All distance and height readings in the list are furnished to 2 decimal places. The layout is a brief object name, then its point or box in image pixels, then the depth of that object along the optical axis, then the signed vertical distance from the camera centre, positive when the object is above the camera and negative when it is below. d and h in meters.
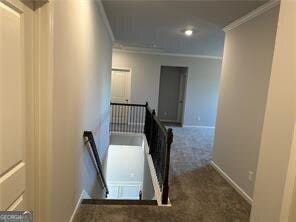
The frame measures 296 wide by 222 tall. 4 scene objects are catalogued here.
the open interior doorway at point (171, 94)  9.51 -0.30
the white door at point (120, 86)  8.53 -0.09
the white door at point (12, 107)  1.08 -0.15
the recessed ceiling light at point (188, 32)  4.76 +1.12
